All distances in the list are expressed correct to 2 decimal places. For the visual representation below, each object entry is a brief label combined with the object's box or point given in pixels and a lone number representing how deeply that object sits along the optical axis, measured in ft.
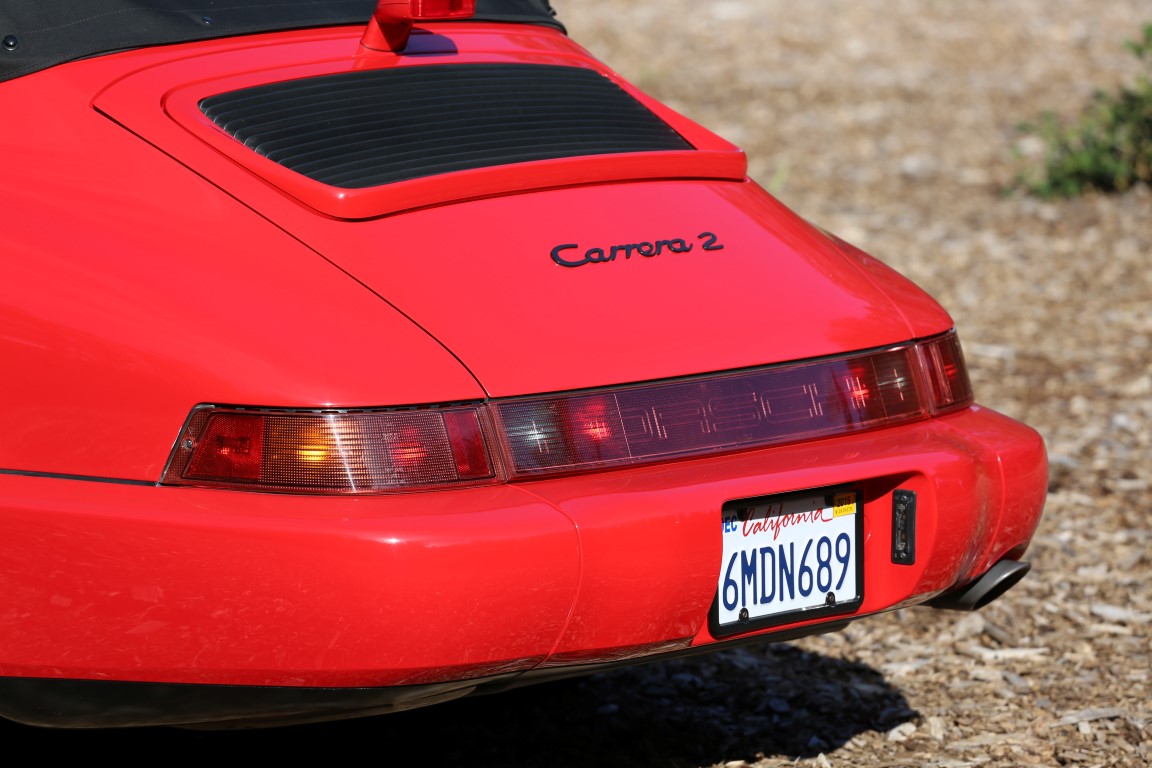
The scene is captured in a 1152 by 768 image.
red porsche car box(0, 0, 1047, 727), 16.76
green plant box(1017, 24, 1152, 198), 57.52
